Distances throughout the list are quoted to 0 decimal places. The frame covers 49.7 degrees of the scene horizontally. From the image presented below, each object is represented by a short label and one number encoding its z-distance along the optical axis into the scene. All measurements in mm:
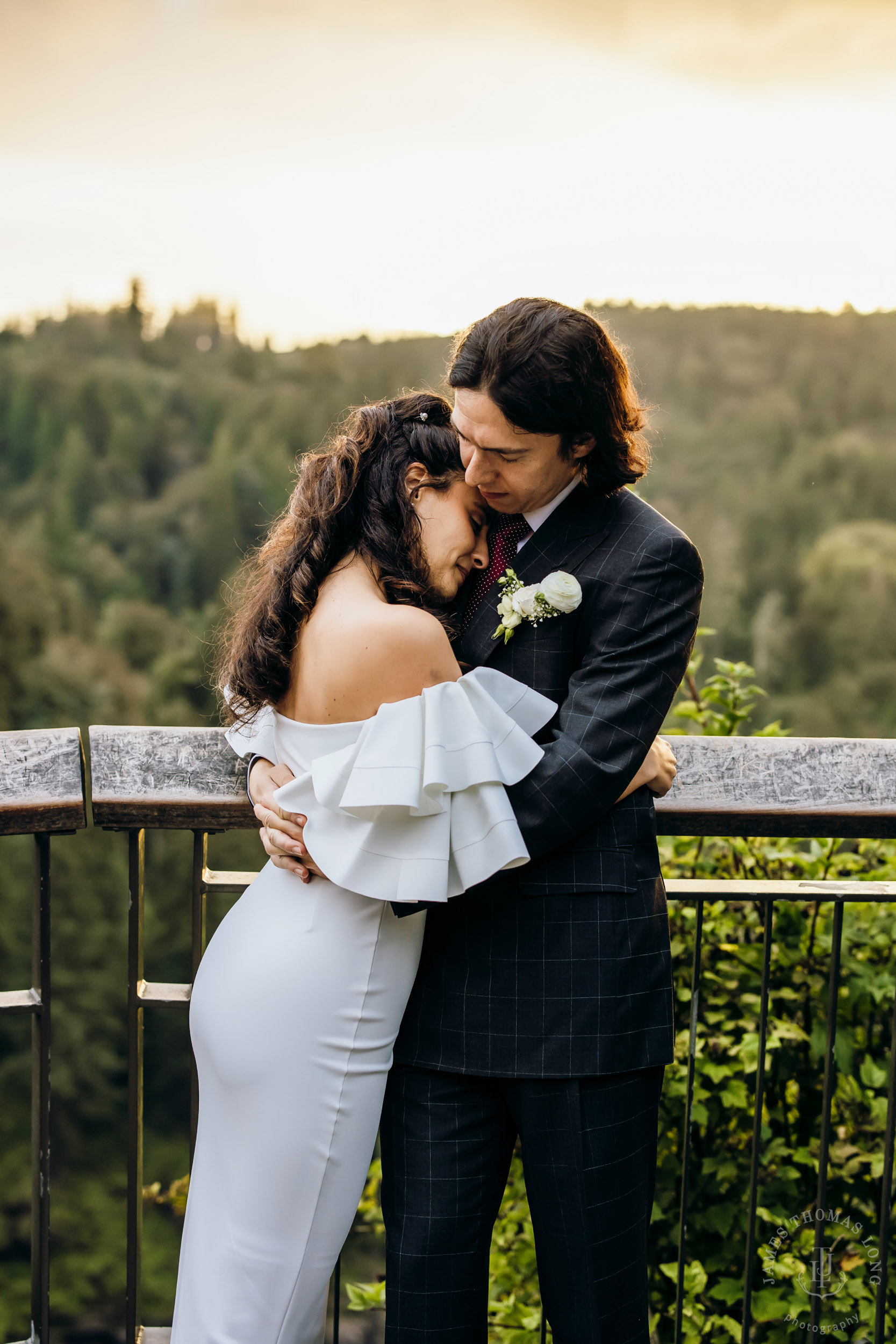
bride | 1344
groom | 1424
